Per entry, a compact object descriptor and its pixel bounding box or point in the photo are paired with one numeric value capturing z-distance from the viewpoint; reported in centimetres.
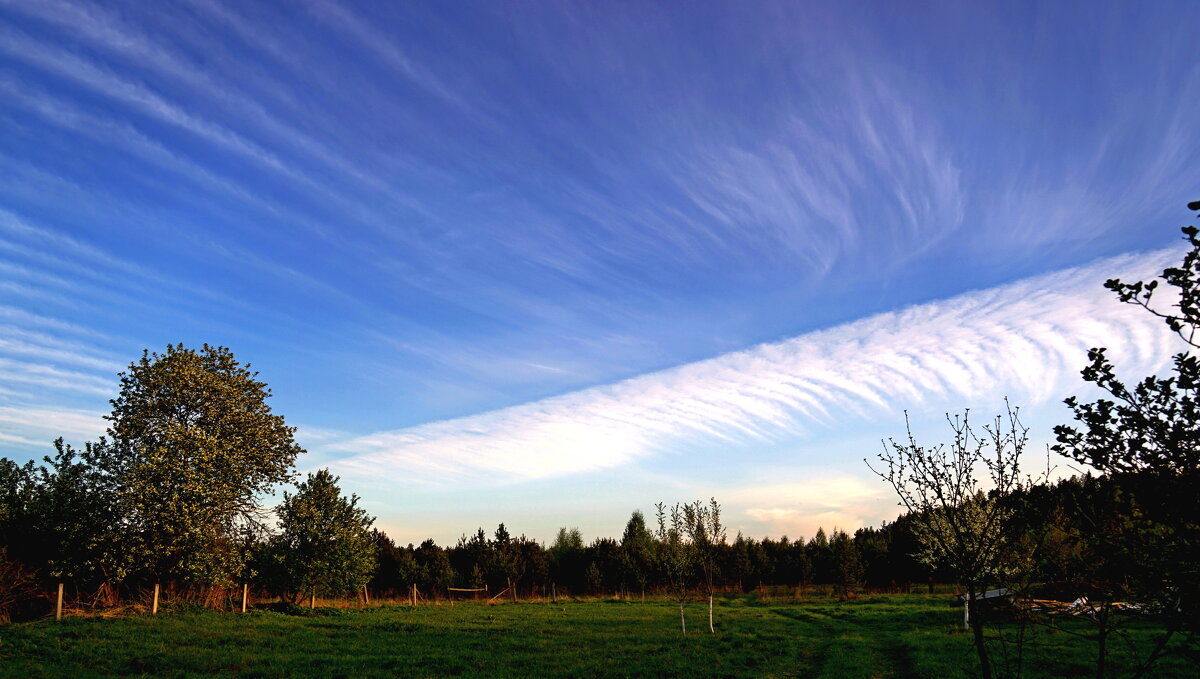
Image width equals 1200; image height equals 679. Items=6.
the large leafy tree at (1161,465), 467
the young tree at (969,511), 657
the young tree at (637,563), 6675
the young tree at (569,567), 7100
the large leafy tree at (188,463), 3092
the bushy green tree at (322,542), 4153
